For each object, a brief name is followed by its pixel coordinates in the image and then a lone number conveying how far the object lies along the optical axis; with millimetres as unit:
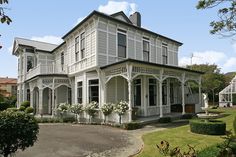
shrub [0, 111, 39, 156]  4782
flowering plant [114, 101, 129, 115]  11560
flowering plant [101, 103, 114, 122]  12389
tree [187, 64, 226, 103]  32914
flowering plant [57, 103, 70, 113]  15192
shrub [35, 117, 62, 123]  14457
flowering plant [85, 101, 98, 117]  13153
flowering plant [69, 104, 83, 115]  14156
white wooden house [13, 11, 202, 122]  12978
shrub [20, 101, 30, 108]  20679
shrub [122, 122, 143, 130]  10742
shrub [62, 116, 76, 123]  14363
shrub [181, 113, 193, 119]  13938
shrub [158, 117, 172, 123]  12324
